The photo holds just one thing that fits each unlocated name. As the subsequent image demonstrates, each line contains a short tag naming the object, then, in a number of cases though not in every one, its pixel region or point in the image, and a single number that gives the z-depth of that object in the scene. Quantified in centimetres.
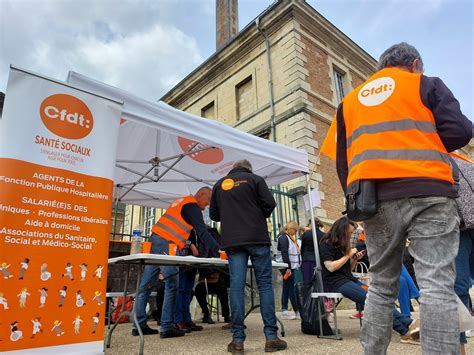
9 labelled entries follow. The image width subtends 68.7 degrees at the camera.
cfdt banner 234
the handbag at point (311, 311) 390
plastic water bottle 404
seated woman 382
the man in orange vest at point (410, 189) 156
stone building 1155
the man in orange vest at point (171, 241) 398
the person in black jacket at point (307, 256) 488
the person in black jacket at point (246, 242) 313
